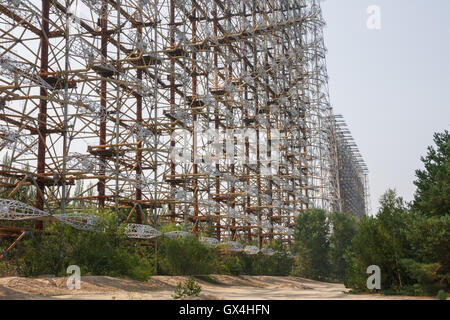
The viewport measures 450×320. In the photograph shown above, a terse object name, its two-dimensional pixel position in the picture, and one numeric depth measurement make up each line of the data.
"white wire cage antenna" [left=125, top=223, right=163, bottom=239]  26.12
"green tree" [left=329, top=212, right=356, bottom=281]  48.49
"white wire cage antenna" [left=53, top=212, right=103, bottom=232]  20.72
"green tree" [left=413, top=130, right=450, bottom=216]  22.53
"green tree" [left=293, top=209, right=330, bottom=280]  47.16
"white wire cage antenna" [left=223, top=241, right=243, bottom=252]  37.72
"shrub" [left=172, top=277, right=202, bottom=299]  18.66
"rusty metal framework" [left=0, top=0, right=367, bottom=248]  23.55
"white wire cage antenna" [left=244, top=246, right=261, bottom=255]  41.38
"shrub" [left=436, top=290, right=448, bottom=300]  20.34
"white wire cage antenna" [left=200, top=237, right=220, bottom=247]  33.00
